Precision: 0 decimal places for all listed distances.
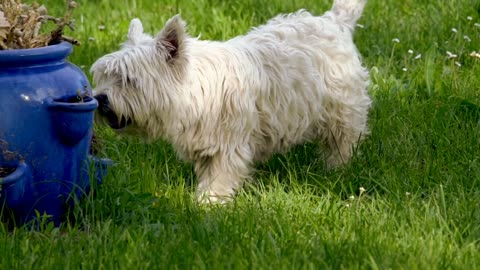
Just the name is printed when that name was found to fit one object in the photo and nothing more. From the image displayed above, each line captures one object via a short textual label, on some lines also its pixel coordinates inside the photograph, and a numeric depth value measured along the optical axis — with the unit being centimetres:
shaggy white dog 951
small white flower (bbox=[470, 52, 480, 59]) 1300
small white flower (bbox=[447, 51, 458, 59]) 1334
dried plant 843
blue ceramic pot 804
